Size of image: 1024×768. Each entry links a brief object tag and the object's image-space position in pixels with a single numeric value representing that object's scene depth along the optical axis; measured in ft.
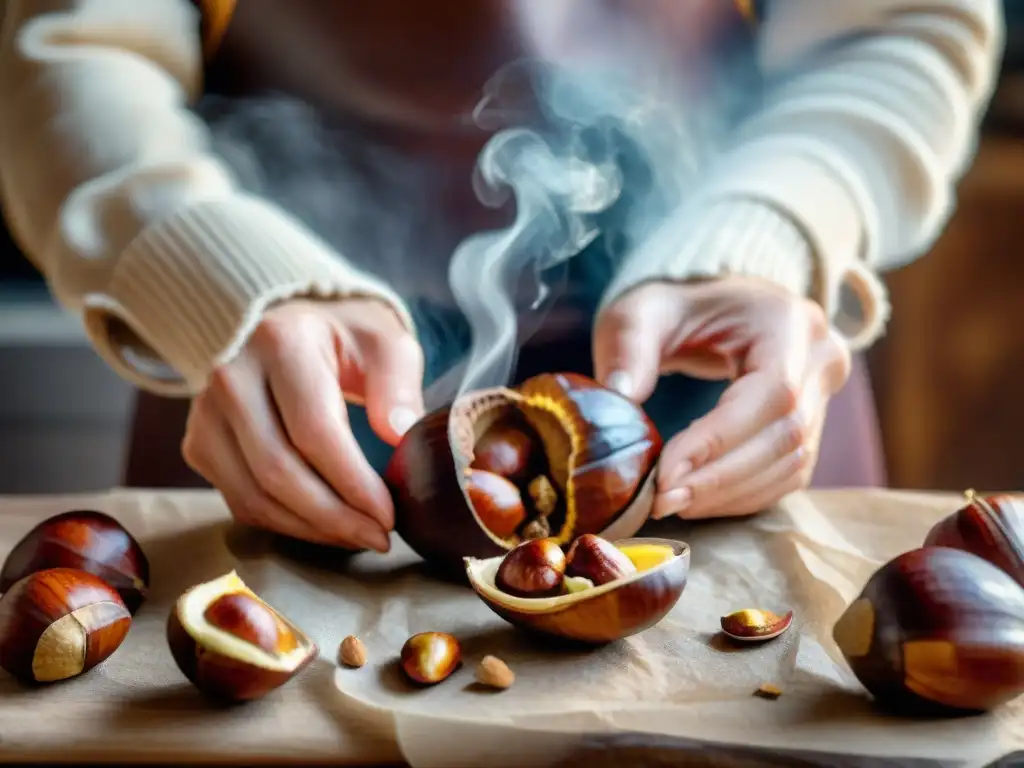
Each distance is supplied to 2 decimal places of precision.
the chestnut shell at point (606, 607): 1.82
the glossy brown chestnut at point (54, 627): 1.78
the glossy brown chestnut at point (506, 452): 2.30
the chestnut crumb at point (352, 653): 1.89
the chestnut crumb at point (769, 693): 1.74
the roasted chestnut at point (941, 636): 1.58
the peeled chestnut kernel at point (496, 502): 2.22
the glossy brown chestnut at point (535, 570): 1.90
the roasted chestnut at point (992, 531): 1.93
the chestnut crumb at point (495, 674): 1.79
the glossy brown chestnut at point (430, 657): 1.80
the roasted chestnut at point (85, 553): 2.14
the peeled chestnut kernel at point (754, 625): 1.95
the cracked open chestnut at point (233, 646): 1.68
